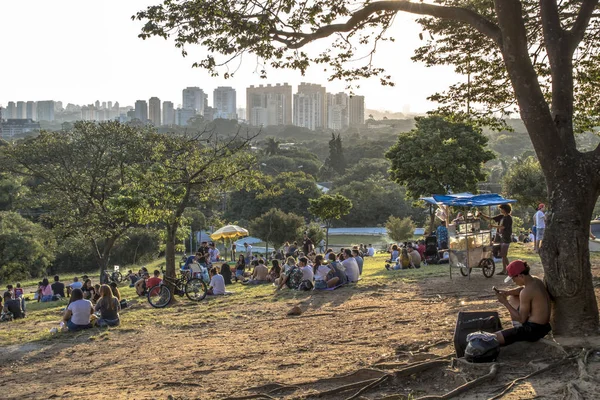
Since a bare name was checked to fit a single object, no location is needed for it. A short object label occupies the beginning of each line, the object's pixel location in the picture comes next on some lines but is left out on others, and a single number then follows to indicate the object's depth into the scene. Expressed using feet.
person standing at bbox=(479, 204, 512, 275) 48.42
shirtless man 25.34
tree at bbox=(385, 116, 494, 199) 96.53
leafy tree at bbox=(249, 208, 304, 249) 128.77
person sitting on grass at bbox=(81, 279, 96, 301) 55.03
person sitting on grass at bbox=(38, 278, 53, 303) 73.77
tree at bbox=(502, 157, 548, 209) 118.89
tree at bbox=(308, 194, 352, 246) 116.67
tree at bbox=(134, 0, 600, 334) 26.03
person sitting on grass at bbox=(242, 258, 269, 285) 66.90
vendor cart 48.37
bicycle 53.16
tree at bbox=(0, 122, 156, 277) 86.22
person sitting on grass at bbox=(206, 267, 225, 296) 58.13
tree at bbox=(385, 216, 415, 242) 131.95
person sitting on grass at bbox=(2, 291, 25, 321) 54.24
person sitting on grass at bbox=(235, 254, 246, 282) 74.13
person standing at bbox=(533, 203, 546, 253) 55.58
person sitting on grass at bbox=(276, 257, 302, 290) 55.42
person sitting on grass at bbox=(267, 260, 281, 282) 65.65
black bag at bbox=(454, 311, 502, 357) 25.32
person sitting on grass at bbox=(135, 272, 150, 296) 65.62
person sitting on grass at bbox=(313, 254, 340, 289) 53.16
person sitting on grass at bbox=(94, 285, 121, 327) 43.52
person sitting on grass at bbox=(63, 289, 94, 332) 42.74
